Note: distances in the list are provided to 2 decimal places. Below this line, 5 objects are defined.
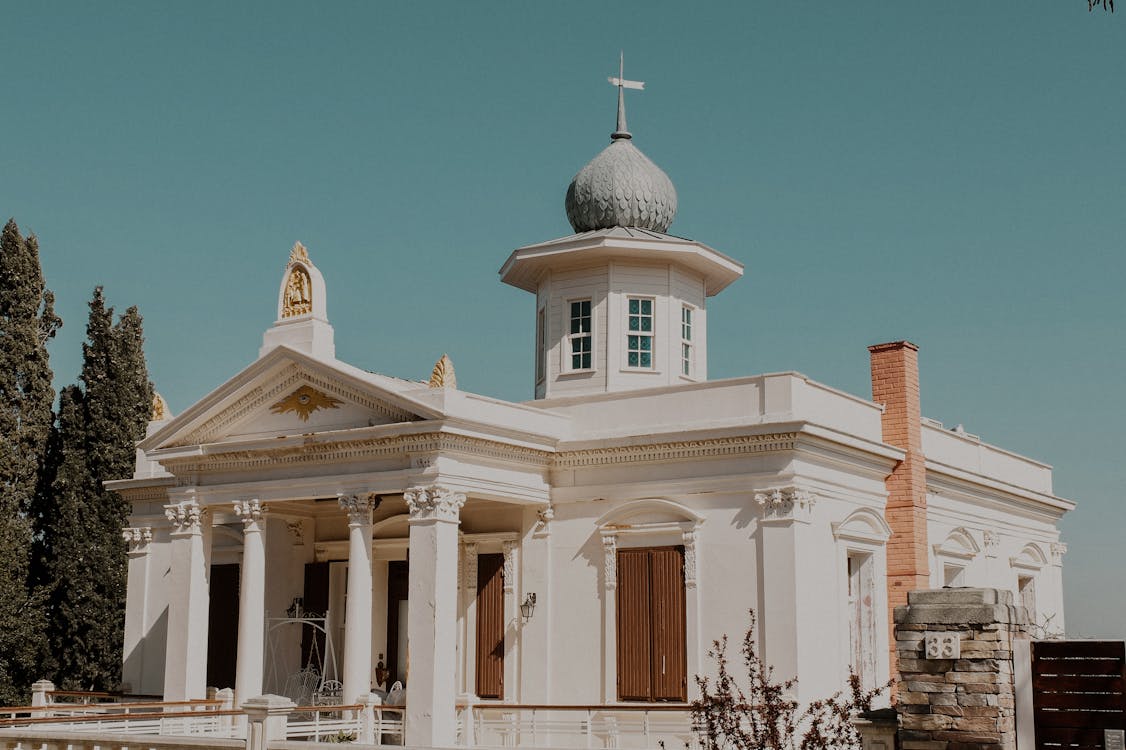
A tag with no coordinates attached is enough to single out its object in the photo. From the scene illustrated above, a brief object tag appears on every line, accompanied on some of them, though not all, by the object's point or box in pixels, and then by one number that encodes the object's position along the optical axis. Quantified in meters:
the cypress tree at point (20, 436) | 31.62
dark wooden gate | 11.30
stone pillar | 11.73
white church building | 21.00
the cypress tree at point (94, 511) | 32.91
